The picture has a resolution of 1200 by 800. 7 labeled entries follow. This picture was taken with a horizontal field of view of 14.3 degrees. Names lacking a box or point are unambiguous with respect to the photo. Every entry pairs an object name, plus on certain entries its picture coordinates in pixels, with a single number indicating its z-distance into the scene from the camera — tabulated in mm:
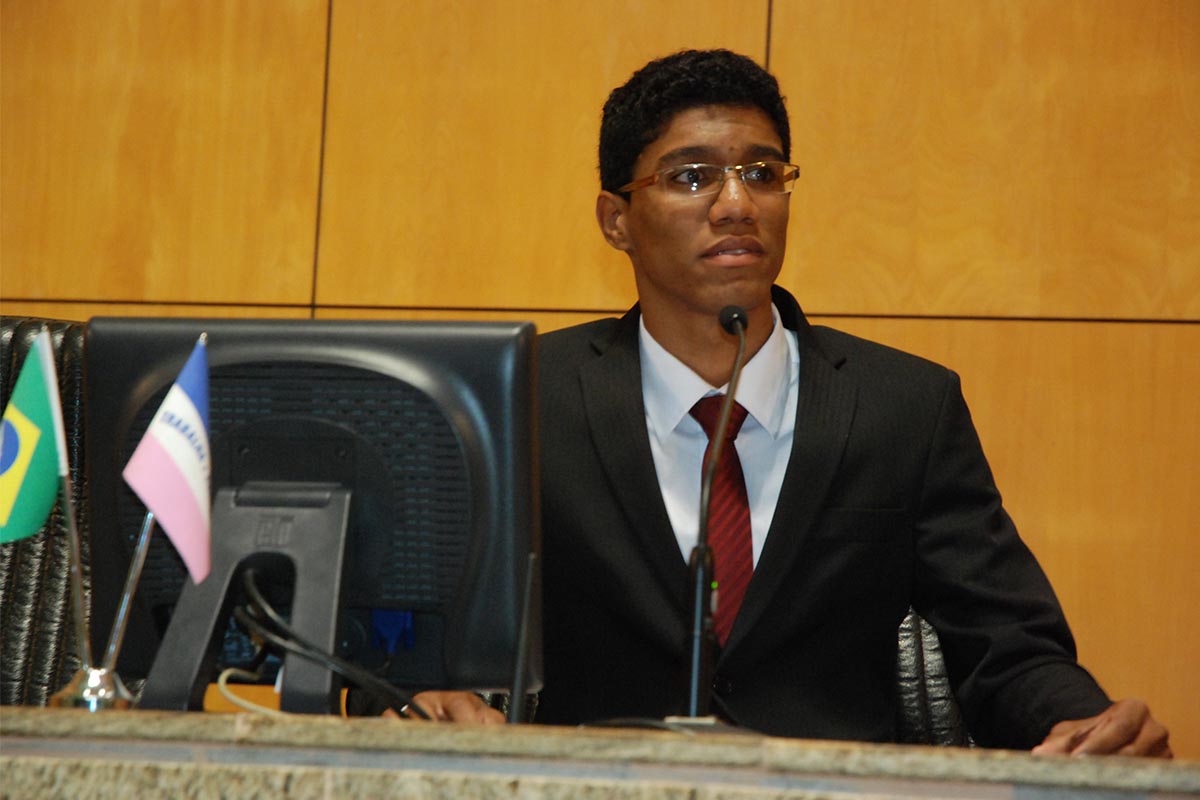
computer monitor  3639
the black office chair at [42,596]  4253
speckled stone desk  3355
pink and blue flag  3582
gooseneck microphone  3642
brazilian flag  3682
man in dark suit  4179
